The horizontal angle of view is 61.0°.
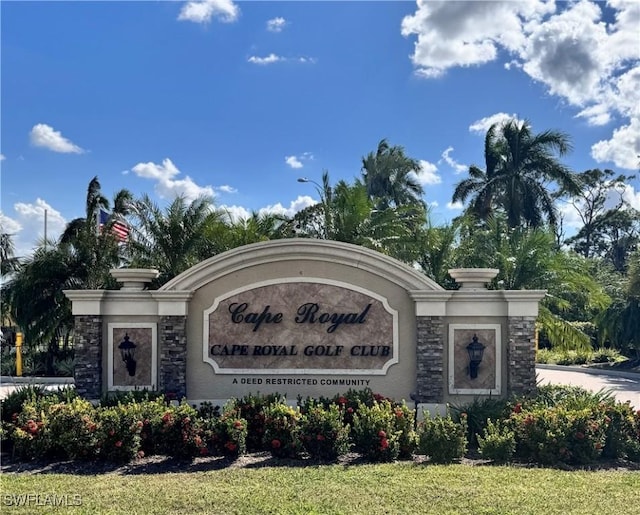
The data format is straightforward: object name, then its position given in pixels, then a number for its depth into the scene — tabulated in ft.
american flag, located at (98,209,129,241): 59.00
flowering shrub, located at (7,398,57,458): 27.50
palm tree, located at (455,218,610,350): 53.16
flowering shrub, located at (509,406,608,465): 26.45
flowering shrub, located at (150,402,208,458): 27.35
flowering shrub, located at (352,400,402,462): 26.78
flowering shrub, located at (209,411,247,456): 27.78
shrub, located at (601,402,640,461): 27.50
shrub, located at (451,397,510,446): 31.24
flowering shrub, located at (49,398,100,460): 26.96
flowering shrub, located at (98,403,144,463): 26.81
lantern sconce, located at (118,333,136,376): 36.86
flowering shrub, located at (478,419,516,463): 26.81
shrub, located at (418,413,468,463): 26.40
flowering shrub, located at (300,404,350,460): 27.07
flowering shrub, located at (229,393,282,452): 29.14
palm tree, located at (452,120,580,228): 91.30
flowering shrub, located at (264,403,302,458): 27.25
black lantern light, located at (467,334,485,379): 35.37
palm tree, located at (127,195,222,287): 55.26
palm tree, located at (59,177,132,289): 58.85
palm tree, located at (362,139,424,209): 127.95
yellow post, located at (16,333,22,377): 66.97
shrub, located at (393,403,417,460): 27.37
